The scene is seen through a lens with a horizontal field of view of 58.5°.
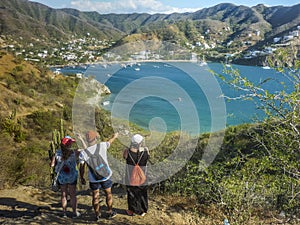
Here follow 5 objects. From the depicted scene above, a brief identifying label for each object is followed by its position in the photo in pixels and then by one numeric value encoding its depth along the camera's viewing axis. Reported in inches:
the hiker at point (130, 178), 161.0
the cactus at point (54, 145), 300.7
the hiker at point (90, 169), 150.1
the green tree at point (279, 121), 133.5
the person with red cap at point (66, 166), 157.0
